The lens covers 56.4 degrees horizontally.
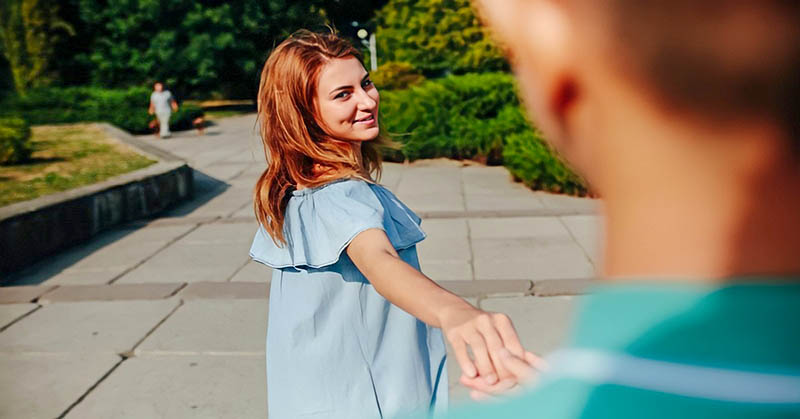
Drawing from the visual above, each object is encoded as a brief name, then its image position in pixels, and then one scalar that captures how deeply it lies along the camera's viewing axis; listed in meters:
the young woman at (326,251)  1.83
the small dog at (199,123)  19.62
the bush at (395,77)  17.53
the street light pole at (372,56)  27.24
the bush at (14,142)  10.55
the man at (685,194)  0.39
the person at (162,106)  18.70
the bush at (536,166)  8.99
